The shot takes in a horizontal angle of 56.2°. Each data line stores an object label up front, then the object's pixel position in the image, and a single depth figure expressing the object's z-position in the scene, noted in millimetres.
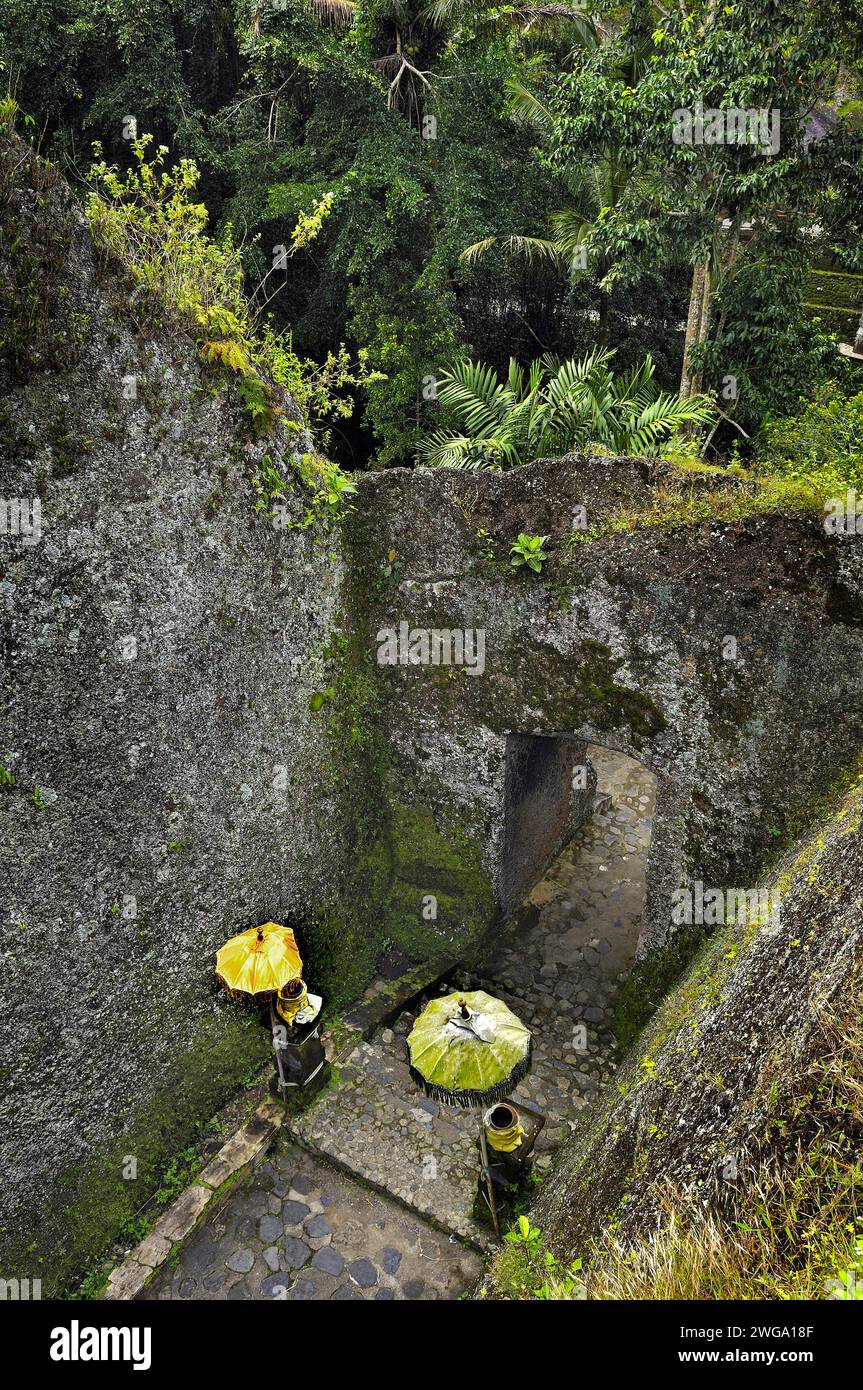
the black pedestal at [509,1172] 5895
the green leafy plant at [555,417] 9211
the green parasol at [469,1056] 5719
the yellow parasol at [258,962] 5965
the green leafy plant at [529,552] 6828
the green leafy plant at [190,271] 5410
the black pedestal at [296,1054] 6676
